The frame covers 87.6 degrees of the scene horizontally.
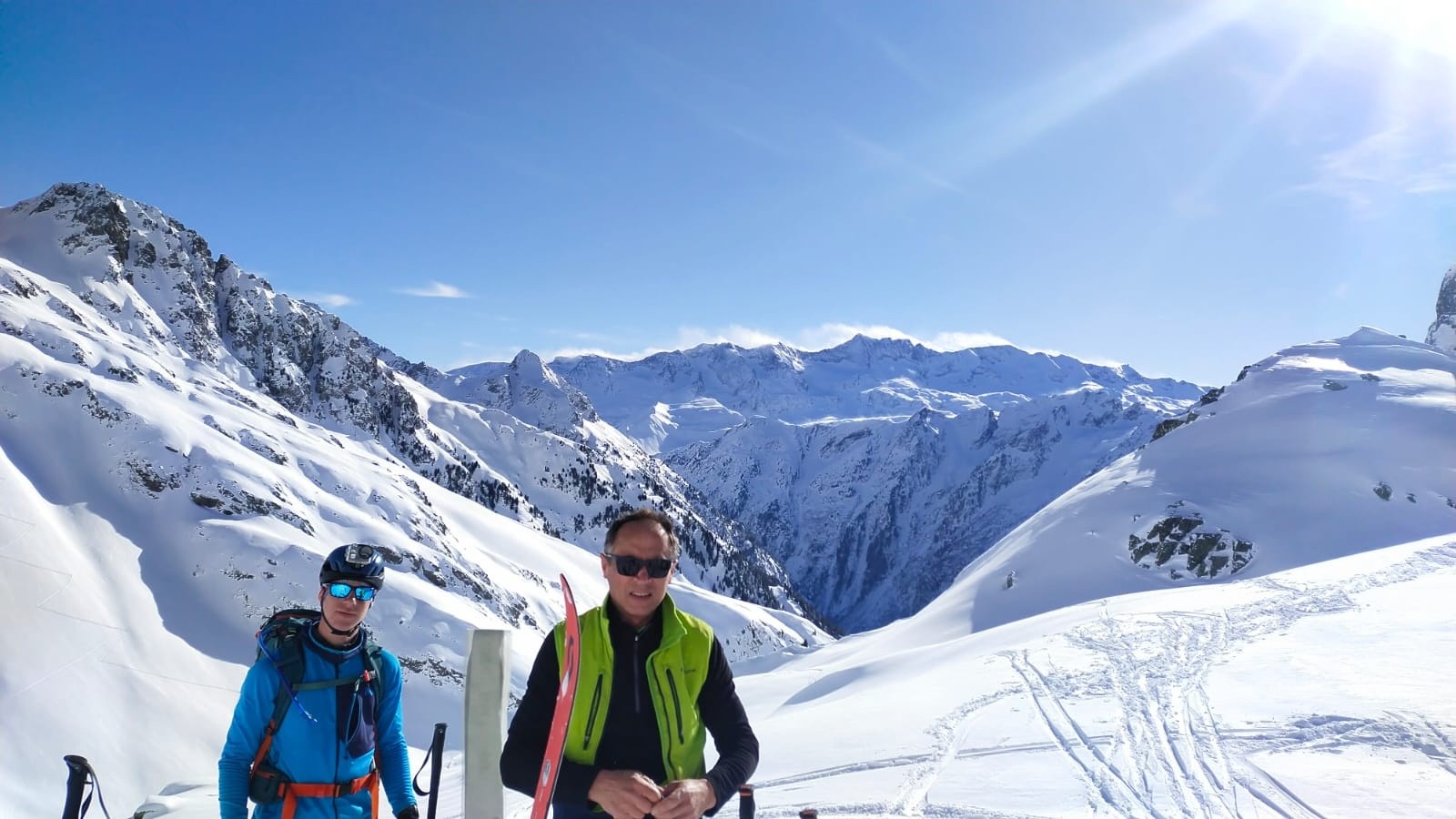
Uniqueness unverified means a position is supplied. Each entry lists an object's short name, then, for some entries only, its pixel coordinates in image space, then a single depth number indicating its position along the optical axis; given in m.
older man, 3.83
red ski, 3.76
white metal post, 6.01
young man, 5.25
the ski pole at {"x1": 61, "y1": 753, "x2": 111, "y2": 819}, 5.37
